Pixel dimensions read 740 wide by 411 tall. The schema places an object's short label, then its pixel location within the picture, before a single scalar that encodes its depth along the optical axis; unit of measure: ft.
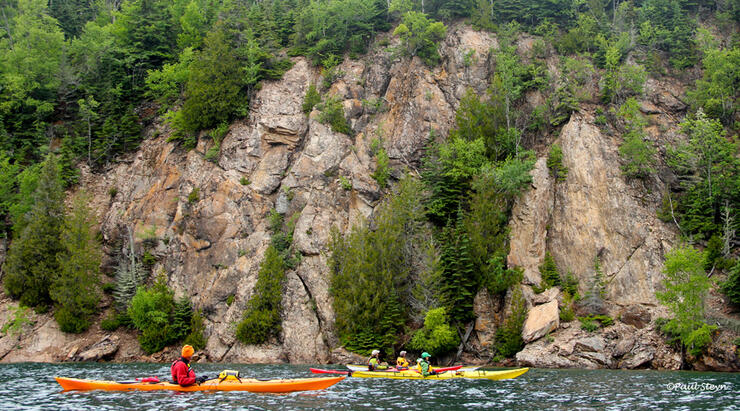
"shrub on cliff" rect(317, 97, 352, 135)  179.73
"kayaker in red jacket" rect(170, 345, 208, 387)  73.05
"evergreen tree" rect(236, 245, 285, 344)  143.64
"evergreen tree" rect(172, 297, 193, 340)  153.07
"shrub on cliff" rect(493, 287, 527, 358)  130.21
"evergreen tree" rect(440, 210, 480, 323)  139.74
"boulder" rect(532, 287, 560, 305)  136.67
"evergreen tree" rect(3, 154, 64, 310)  154.51
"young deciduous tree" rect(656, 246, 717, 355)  110.01
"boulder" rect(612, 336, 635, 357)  119.34
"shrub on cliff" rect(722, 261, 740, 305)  118.21
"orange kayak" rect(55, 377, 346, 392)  74.59
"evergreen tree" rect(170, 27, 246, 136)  182.60
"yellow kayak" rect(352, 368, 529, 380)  94.89
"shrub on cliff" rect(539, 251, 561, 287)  141.18
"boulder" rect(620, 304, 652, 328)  126.11
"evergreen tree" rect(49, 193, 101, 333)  151.23
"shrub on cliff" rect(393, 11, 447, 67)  196.65
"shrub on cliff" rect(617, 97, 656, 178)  152.05
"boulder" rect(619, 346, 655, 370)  115.44
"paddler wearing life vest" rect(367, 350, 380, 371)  100.42
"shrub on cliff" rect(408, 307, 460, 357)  128.26
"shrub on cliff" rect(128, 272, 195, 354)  150.51
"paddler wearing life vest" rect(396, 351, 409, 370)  100.73
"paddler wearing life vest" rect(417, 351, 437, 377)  95.91
